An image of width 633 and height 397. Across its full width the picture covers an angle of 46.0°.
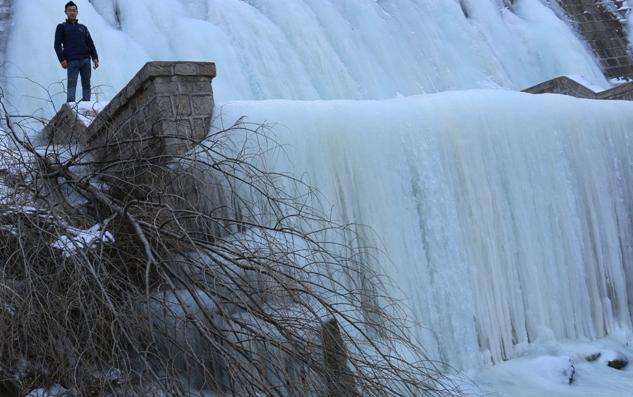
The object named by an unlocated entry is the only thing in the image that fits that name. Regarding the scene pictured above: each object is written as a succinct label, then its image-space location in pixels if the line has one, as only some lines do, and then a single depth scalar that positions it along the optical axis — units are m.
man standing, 7.38
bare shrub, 3.25
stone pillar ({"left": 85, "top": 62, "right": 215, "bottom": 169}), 5.12
